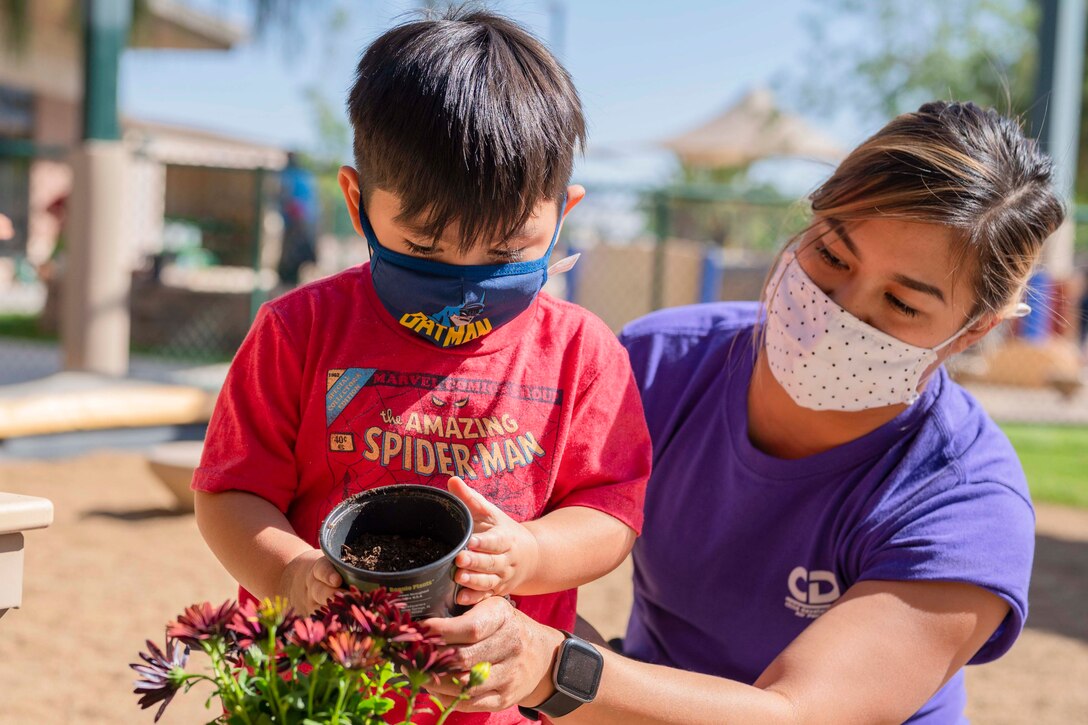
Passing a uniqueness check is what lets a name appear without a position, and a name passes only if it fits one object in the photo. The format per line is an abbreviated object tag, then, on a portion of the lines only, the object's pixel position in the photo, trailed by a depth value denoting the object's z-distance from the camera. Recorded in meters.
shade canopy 22.55
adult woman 1.91
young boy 1.52
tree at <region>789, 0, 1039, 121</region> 22.41
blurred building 9.98
